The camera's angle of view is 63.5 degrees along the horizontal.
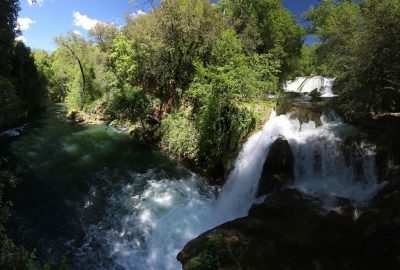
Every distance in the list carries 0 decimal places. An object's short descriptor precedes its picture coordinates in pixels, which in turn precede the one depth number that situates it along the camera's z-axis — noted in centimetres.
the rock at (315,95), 2328
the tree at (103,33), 4666
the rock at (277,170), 1315
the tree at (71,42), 4572
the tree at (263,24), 2753
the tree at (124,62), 2506
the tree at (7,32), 1814
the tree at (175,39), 2209
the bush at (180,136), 1925
